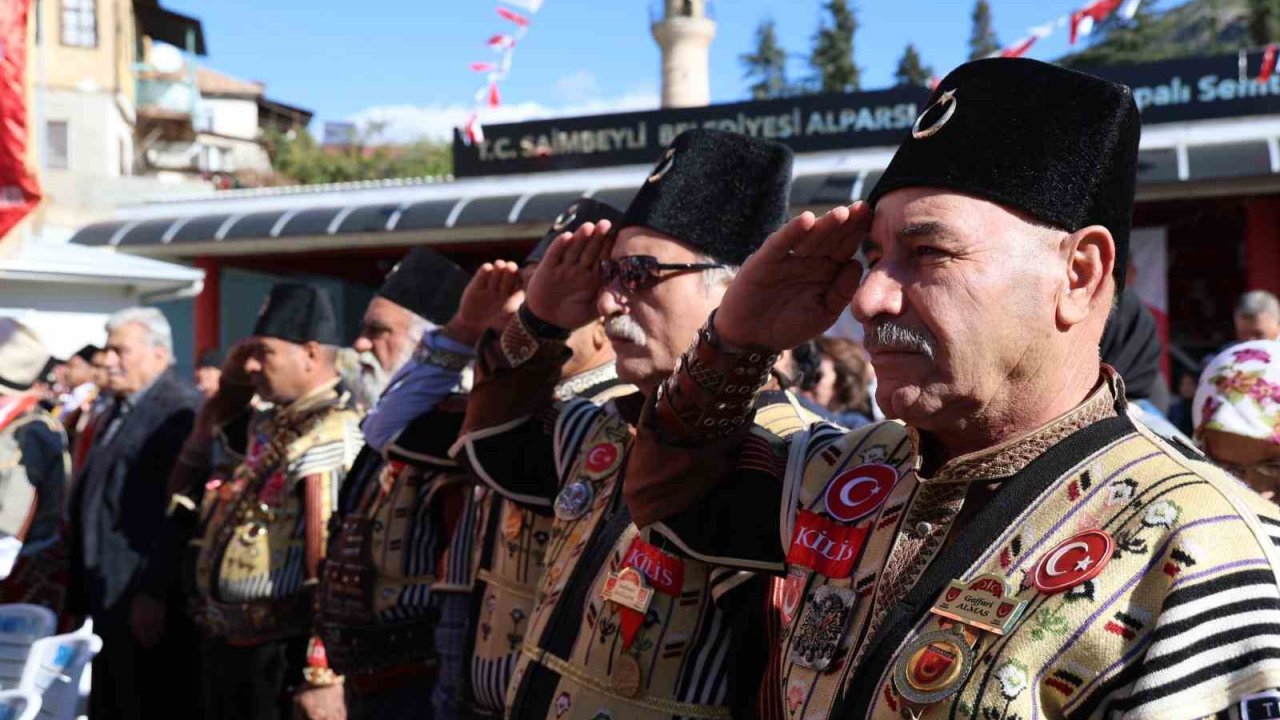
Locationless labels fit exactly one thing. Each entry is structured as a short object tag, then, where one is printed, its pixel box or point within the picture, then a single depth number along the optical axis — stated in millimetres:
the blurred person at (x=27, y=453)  4863
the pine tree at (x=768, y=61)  61656
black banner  11414
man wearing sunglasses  2320
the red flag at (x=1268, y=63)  11070
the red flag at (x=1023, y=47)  9188
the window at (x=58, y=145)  33781
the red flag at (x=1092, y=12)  9117
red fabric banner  4543
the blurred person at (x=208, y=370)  9609
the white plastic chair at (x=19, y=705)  3172
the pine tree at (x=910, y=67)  57500
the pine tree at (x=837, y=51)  55938
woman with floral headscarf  2582
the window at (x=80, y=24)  37062
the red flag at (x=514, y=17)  12445
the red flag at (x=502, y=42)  12859
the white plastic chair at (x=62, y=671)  3525
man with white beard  4109
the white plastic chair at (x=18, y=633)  3822
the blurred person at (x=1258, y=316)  6289
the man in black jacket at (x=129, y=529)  5887
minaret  23484
